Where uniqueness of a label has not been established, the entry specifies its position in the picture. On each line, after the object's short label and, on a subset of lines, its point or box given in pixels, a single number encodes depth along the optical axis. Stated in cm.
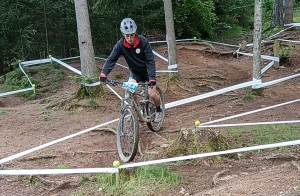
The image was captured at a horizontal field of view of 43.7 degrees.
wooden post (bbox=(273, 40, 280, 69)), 1071
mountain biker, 491
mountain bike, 477
